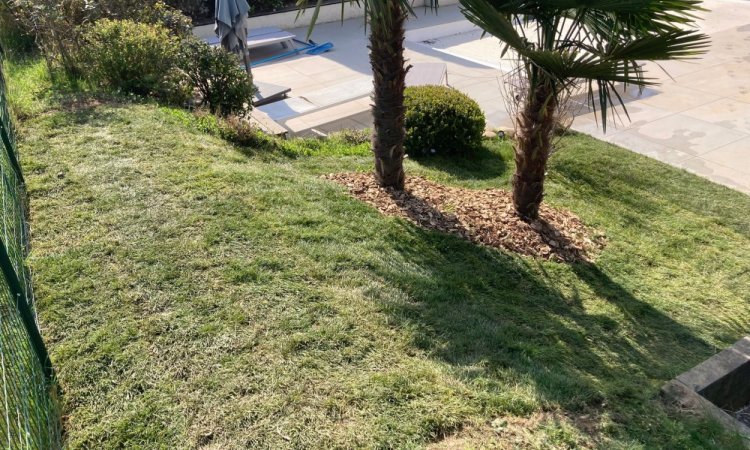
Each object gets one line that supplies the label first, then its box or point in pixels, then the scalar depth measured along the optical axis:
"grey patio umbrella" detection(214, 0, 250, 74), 10.13
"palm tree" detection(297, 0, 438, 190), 5.99
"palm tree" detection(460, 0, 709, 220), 4.55
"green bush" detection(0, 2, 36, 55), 11.11
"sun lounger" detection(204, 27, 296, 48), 14.98
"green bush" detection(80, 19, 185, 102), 8.51
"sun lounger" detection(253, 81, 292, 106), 11.34
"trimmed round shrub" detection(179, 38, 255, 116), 8.95
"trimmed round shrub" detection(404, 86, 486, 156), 8.59
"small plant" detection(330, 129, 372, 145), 9.45
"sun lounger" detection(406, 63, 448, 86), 11.29
